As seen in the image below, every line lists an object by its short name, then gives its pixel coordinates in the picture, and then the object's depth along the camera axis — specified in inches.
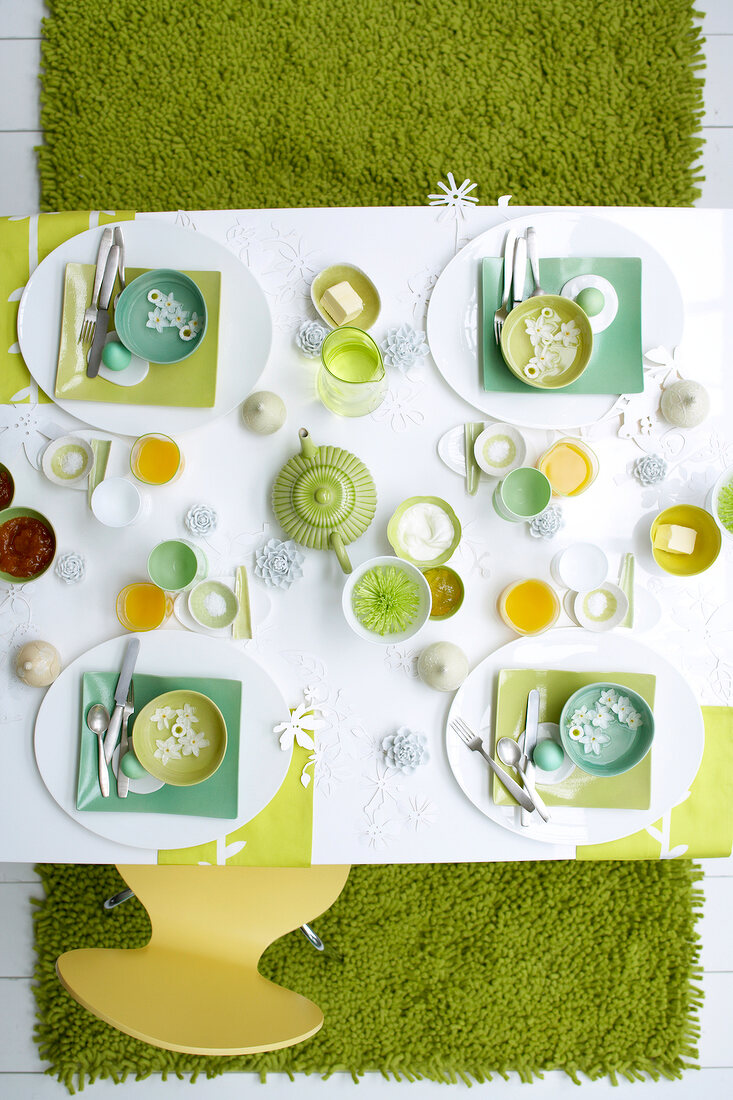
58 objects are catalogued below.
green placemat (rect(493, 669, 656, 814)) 38.6
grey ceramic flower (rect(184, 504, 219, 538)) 39.7
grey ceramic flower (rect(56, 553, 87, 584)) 39.8
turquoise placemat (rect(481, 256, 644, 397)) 40.0
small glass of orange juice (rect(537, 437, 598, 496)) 40.1
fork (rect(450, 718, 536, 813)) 37.9
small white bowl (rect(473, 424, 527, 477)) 39.8
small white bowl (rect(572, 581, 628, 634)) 39.3
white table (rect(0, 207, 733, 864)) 39.1
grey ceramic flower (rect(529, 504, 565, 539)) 39.2
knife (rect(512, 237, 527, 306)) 40.0
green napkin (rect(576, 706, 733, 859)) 39.2
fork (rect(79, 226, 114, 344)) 40.6
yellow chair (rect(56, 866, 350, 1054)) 35.8
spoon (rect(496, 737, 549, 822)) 38.6
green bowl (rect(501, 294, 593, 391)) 38.8
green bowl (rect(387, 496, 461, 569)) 38.8
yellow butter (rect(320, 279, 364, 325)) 39.7
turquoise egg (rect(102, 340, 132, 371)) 39.6
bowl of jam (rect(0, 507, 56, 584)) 39.9
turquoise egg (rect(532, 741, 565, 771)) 37.8
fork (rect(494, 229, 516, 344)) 39.9
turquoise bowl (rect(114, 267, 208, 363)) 39.9
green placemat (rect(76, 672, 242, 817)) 38.4
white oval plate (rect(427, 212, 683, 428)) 40.3
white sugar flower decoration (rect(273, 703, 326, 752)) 38.6
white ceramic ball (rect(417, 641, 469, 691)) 38.2
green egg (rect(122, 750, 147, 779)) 38.0
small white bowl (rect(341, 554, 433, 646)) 36.7
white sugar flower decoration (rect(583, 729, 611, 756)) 38.4
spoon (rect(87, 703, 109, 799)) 38.6
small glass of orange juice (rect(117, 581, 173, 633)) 39.4
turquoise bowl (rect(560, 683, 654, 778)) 37.8
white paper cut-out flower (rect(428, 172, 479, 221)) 41.1
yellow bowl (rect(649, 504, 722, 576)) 39.5
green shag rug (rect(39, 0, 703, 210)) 66.4
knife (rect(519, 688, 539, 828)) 38.7
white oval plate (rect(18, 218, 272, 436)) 40.4
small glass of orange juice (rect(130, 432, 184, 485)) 39.9
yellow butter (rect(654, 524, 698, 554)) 39.8
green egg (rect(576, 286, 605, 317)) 39.2
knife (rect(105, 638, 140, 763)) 38.4
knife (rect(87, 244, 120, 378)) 40.3
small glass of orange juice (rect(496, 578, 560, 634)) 39.0
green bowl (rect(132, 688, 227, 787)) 37.7
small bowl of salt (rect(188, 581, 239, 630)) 39.7
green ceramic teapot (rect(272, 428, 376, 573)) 37.9
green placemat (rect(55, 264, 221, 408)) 40.3
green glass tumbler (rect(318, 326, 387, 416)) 37.7
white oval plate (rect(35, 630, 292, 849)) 38.5
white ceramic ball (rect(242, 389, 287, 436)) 39.3
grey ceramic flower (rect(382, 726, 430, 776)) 38.4
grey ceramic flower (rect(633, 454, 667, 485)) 40.0
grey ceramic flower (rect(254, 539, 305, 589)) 39.1
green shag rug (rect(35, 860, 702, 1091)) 60.8
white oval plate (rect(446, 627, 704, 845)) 38.6
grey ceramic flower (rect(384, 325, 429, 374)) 40.0
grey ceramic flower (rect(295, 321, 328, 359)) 40.1
